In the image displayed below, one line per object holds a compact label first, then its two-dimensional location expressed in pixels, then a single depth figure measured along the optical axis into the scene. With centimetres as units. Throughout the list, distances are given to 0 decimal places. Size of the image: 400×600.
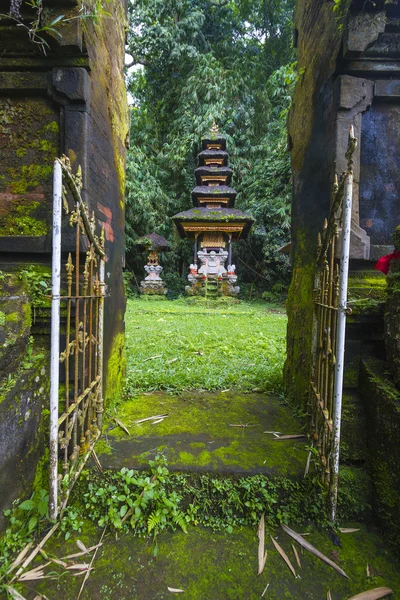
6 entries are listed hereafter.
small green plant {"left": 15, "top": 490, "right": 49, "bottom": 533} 190
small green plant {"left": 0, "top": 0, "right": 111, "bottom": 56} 227
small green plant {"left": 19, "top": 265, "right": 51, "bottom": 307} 233
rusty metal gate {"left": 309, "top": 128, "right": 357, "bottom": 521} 193
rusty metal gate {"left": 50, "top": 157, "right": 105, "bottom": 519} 186
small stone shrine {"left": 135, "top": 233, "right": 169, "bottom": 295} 1789
